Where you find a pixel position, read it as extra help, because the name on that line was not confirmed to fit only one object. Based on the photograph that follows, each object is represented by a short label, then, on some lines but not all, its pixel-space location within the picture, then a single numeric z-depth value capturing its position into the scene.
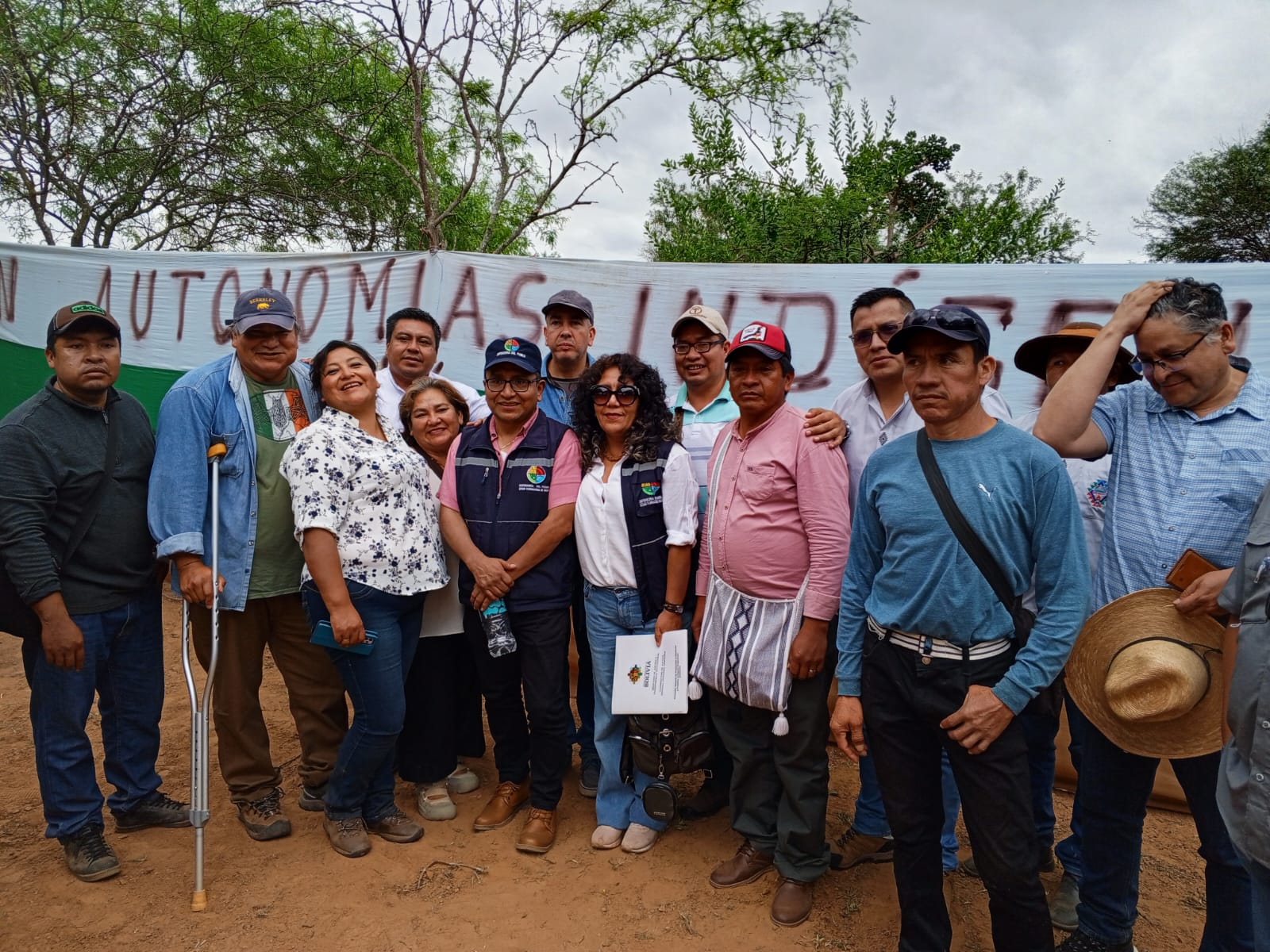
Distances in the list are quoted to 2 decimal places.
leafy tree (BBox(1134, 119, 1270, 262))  14.08
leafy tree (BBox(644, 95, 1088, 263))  6.21
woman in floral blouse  2.90
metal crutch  2.85
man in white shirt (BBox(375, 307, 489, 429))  3.98
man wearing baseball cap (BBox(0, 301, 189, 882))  2.85
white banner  4.14
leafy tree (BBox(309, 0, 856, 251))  7.32
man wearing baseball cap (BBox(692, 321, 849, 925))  2.66
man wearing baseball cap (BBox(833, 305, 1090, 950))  2.05
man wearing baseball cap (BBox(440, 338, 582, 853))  3.13
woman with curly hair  3.03
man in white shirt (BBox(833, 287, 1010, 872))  2.83
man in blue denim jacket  3.06
